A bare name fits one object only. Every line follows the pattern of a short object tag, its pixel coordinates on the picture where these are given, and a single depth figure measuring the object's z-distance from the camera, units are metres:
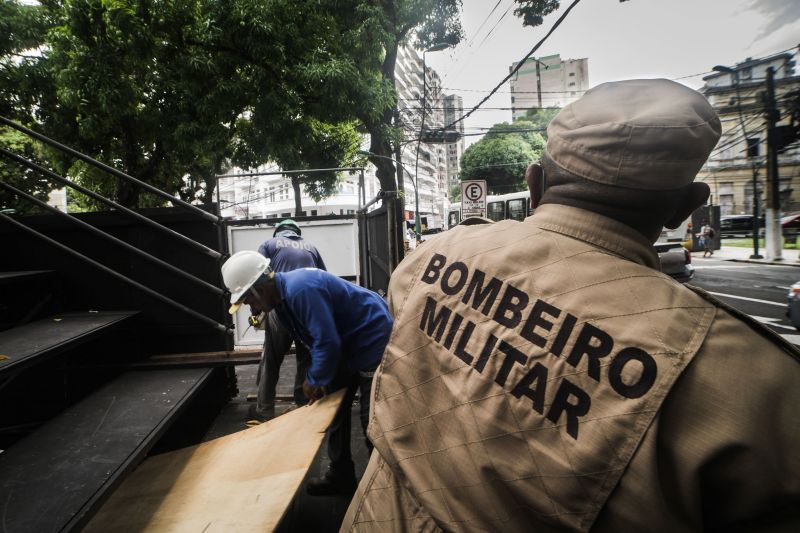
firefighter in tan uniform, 0.62
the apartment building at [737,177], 30.39
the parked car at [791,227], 20.78
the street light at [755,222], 14.74
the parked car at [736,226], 26.85
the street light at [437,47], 11.02
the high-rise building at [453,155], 92.99
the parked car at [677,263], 10.55
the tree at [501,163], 40.38
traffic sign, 9.63
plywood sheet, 1.90
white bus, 22.09
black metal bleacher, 1.79
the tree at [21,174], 12.14
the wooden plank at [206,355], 3.42
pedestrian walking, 18.86
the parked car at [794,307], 6.12
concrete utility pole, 14.62
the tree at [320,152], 10.17
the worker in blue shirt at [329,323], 2.71
